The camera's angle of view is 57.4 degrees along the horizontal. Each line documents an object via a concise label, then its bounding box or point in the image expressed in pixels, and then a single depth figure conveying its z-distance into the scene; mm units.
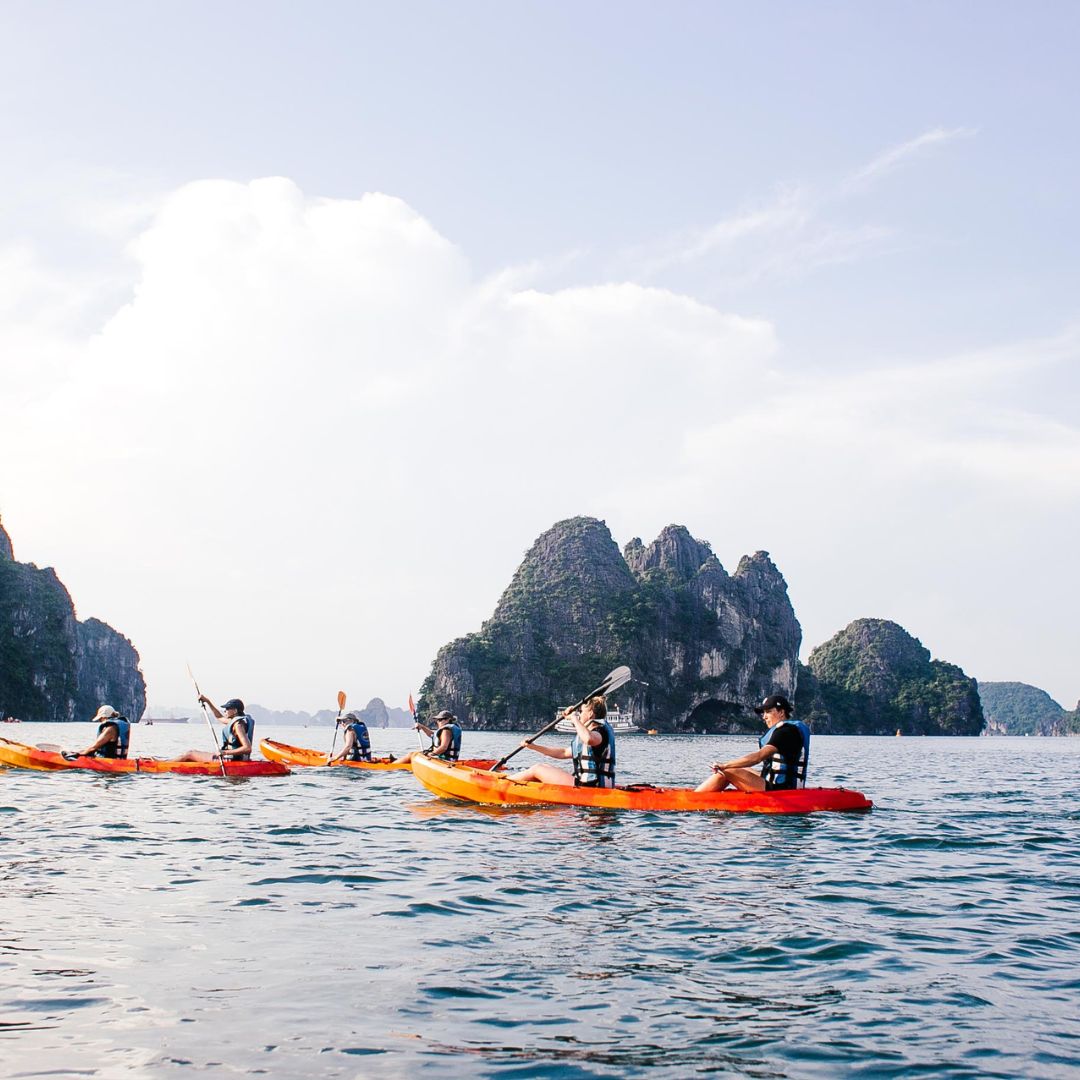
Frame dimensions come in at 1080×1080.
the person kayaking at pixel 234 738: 19750
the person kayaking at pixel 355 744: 24281
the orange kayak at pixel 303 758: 23453
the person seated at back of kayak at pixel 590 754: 14039
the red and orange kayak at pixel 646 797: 13492
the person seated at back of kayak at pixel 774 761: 13625
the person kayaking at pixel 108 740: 19938
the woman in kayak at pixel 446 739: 19141
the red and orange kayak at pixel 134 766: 19531
